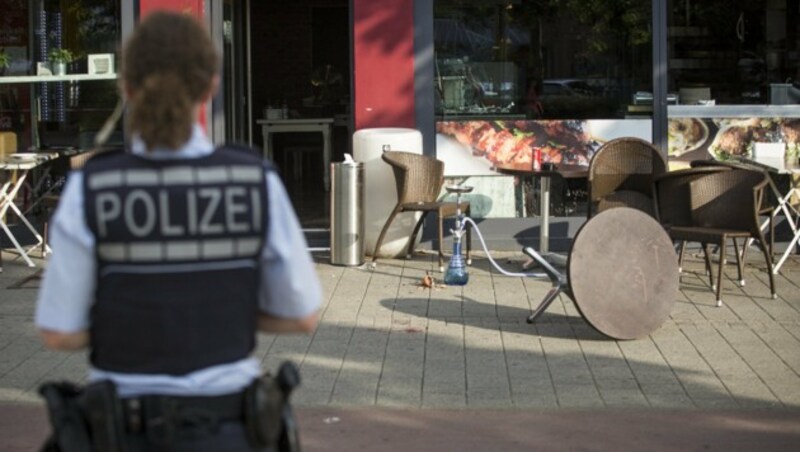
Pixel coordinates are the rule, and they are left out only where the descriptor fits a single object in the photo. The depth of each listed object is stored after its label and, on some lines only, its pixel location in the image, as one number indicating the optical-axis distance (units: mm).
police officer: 2982
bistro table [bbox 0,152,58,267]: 10359
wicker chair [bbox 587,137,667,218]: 10117
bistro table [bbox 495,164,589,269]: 10164
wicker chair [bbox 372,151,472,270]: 10289
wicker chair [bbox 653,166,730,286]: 9492
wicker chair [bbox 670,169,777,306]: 8977
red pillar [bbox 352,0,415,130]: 10961
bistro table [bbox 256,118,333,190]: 15547
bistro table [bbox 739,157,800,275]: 9914
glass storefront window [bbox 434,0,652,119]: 11000
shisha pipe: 8312
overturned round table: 7871
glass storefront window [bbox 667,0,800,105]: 10992
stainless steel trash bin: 10391
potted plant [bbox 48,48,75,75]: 11312
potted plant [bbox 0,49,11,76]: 11391
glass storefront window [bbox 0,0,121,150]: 11336
